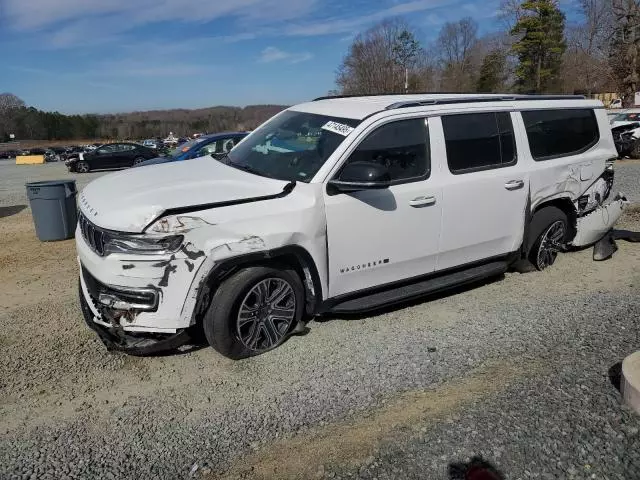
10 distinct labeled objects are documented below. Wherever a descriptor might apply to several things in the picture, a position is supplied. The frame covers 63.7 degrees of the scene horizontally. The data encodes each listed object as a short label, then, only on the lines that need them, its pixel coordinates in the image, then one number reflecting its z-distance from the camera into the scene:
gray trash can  7.40
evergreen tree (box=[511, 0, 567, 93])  56.03
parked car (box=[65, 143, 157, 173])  24.81
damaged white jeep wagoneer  3.43
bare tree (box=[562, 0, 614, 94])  51.80
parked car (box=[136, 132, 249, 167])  11.56
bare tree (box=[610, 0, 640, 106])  41.88
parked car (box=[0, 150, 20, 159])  54.29
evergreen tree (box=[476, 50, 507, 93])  62.56
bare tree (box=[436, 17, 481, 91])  64.62
